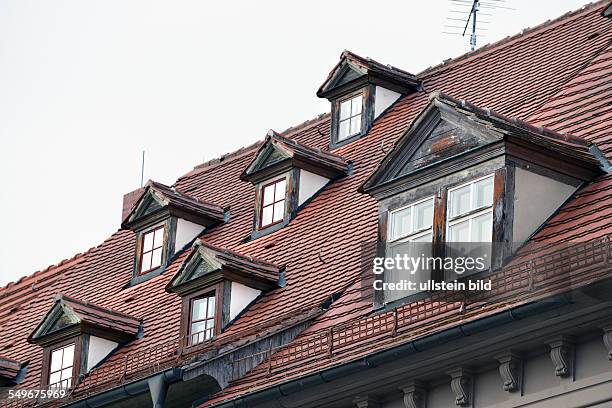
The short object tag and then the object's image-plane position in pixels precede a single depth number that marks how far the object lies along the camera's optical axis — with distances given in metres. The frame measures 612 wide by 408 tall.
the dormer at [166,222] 31.44
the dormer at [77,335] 29.25
